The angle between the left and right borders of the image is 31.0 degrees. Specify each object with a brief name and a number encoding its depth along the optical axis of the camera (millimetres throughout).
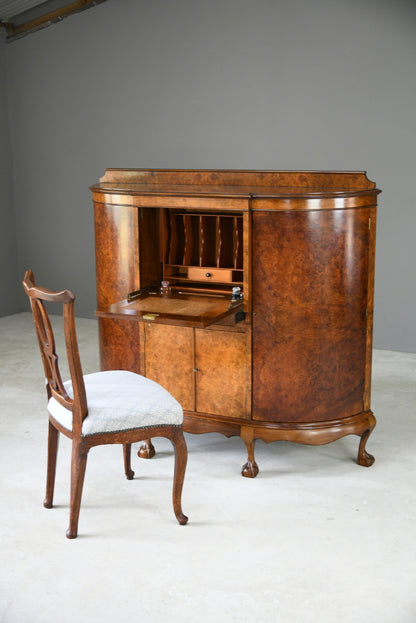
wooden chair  2762
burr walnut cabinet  3303
